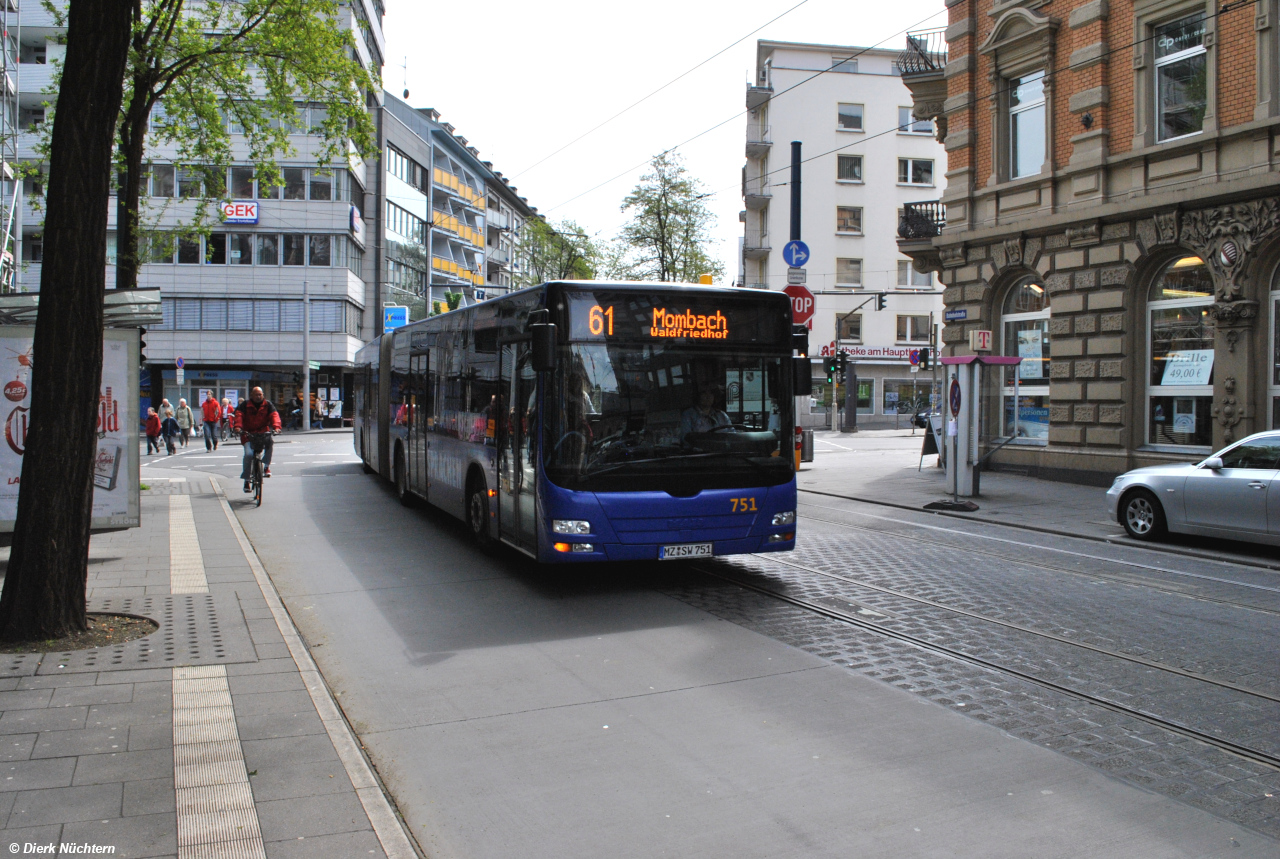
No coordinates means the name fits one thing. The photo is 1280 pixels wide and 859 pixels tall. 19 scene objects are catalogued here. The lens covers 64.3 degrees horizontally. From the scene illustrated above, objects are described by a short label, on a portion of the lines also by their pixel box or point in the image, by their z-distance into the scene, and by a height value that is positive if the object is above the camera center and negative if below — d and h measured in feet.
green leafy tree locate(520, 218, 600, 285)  198.18 +31.01
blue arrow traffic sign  68.80 +10.28
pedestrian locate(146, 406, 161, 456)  101.55 -2.33
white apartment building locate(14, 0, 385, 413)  165.89 +21.53
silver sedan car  36.94 -3.55
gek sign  165.58 +31.13
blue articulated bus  27.63 -0.51
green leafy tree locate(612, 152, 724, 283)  176.96 +32.21
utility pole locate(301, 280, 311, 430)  161.99 +7.01
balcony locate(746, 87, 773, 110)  182.91 +55.90
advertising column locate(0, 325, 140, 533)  32.81 -1.35
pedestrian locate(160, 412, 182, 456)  107.34 -3.09
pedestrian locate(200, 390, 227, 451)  108.37 -1.73
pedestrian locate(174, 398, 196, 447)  115.03 -1.72
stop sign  67.72 +6.91
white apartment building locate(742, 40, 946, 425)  182.29 +38.85
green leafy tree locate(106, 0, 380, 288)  51.37 +17.59
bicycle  52.75 -3.28
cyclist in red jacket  53.72 -0.80
